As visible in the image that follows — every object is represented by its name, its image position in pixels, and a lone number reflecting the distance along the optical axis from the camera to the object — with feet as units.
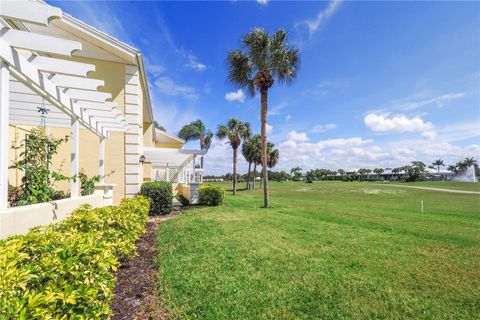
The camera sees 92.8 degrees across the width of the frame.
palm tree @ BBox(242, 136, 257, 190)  137.55
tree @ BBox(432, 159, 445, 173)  367.66
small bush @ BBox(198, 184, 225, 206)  41.50
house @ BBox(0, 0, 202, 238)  9.68
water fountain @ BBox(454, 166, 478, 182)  283.40
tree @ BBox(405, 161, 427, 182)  272.10
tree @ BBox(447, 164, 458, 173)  333.21
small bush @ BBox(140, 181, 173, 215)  30.96
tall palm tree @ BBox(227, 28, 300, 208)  39.01
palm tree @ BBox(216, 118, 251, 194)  92.43
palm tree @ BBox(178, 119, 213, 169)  127.44
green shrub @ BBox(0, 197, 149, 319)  4.94
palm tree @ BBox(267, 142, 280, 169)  142.82
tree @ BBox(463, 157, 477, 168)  321.65
